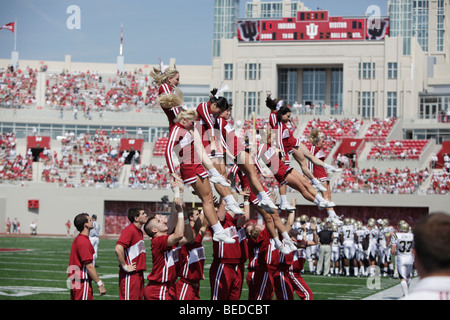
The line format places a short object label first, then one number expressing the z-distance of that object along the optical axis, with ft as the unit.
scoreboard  150.41
